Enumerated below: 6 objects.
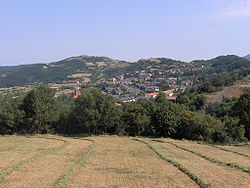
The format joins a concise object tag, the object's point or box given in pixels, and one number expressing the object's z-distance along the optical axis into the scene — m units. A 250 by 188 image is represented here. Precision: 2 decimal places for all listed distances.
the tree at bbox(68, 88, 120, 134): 60.09
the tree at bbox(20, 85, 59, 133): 63.22
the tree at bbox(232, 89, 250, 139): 67.01
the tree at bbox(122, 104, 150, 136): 63.72
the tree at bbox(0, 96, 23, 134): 62.44
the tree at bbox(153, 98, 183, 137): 61.62
